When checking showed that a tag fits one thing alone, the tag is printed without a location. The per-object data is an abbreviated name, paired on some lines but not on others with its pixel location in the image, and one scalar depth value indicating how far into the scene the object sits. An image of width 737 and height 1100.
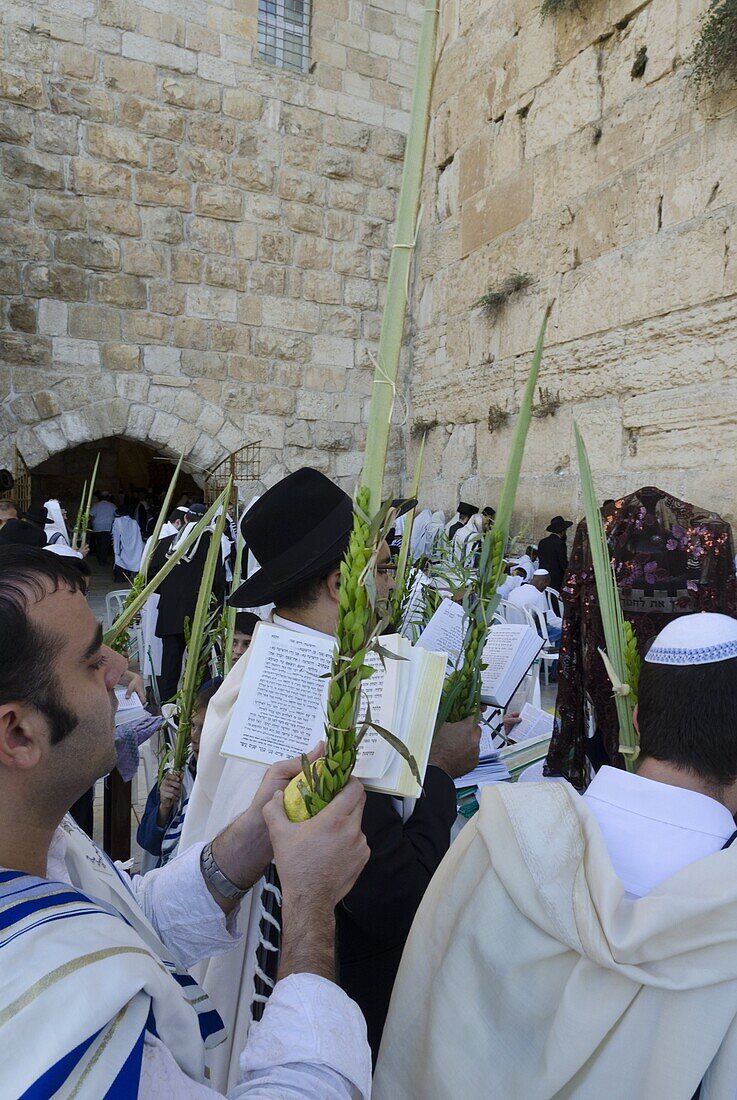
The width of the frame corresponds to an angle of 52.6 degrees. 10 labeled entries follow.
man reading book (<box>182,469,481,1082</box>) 1.30
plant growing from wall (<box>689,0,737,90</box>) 5.41
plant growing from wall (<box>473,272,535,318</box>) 7.90
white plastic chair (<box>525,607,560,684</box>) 4.89
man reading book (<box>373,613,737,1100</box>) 0.88
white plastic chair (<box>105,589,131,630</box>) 5.61
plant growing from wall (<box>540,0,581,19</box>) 7.00
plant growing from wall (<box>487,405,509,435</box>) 8.26
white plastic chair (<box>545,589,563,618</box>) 6.30
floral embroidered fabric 2.59
